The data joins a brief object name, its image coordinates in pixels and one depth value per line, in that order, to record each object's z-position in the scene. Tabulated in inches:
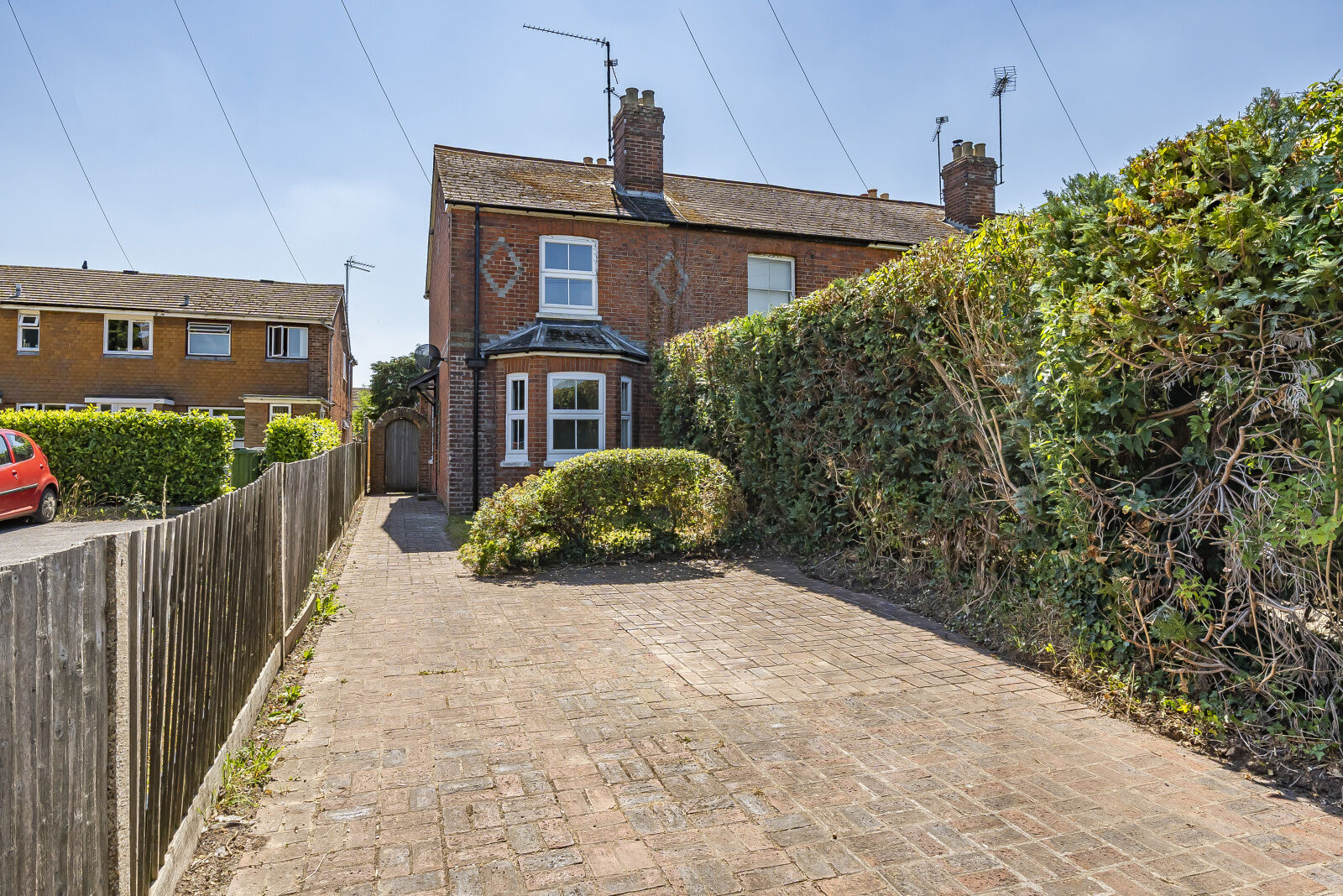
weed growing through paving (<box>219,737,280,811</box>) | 136.6
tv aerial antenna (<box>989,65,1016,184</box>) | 804.0
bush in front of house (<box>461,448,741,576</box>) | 358.3
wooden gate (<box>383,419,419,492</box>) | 917.2
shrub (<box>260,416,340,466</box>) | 742.5
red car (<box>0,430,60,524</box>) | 510.3
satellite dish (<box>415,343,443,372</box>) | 717.2
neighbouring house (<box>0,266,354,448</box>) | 1039.6
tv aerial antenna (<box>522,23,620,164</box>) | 712.4
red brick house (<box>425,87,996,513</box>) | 589.0
